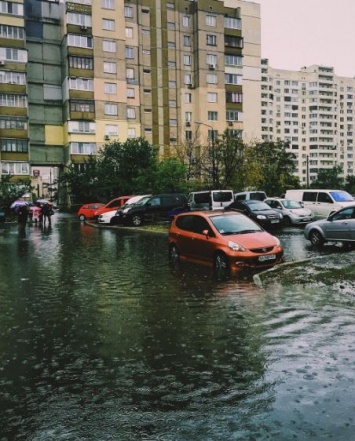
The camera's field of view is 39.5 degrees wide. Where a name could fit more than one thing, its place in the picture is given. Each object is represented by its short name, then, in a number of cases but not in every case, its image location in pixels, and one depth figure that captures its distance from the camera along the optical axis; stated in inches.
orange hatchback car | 500.4
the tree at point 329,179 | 3853.3
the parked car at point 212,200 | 1272.1
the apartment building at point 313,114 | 5812.0
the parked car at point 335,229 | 656.4
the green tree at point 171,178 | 1530.5
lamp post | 1492.4
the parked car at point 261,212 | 1005.8
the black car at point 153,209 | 1284.4
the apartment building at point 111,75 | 2407.7
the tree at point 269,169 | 1903.3
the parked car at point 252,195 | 1362.0
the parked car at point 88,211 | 1652.3
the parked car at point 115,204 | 1509.6
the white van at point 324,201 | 1113.4
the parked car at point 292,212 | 1078.4
